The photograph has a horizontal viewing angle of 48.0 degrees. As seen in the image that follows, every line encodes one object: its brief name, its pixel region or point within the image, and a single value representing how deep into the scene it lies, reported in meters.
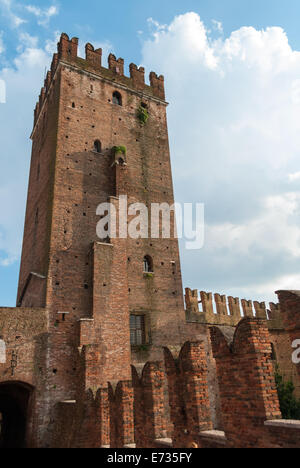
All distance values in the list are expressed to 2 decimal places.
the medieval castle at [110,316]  5.43
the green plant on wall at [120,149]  16.77
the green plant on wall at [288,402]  17.11
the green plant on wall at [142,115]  19.08
